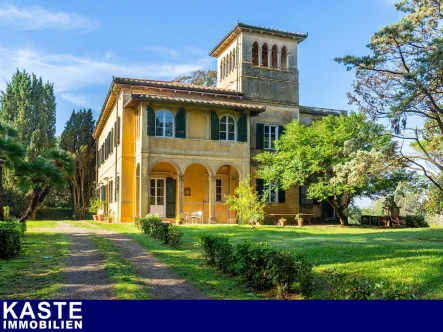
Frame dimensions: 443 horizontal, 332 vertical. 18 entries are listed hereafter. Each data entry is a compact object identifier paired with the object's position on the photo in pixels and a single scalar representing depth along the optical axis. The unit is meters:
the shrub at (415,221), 25.34
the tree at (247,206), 19.92
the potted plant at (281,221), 24.72
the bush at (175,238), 13.20
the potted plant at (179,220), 22.75
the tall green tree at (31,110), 38.53
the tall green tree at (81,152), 38.84
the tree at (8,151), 14.09
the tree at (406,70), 14.15
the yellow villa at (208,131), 24.03
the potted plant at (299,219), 24.91
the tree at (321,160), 23.48
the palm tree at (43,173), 15.36
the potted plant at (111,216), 25.45
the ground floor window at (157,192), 25.58
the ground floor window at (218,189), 26.92
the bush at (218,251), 9.44
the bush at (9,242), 10.62
